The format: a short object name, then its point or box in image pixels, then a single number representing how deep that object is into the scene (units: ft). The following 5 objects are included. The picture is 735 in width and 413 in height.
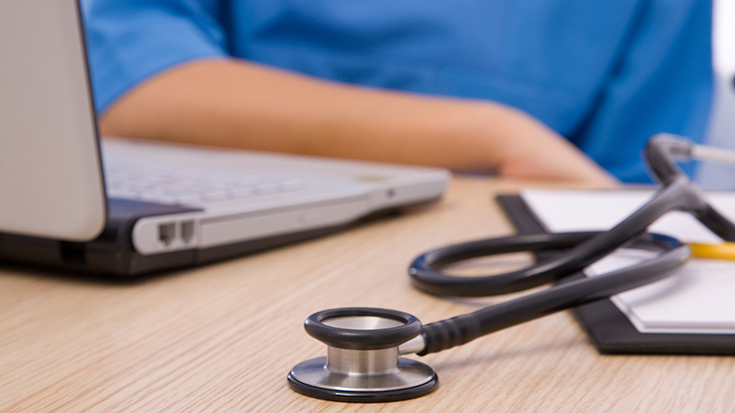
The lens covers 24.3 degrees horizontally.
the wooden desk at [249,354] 1.67
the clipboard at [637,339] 1.78
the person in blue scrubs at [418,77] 4.82
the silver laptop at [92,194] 1.81
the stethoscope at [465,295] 1.67
